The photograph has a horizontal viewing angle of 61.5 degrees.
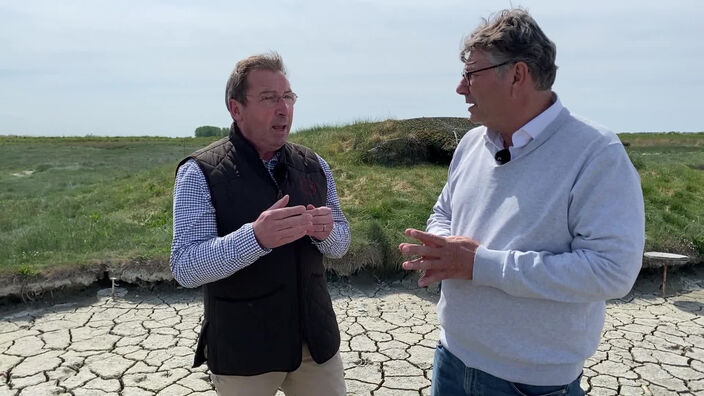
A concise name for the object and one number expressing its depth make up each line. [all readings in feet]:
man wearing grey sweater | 5.92
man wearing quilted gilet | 7.38
